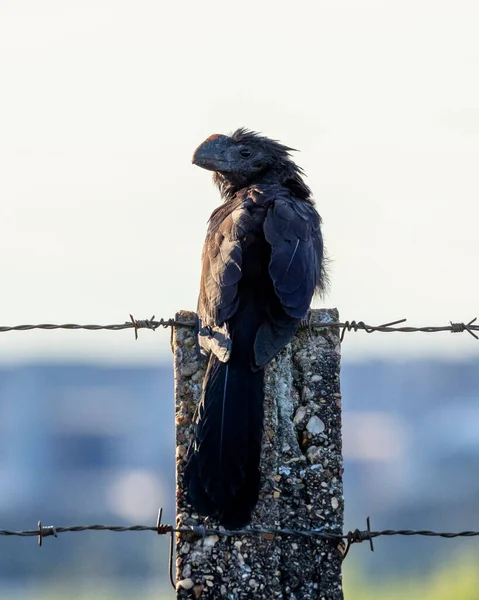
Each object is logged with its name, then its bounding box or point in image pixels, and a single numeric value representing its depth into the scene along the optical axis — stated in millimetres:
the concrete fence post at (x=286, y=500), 10789
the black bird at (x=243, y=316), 10875
